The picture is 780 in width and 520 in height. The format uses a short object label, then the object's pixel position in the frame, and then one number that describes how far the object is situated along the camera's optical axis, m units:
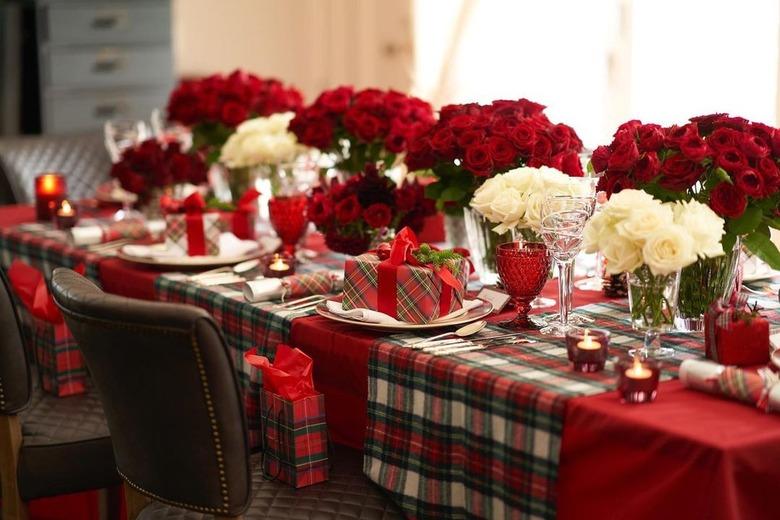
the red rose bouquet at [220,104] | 3.12
